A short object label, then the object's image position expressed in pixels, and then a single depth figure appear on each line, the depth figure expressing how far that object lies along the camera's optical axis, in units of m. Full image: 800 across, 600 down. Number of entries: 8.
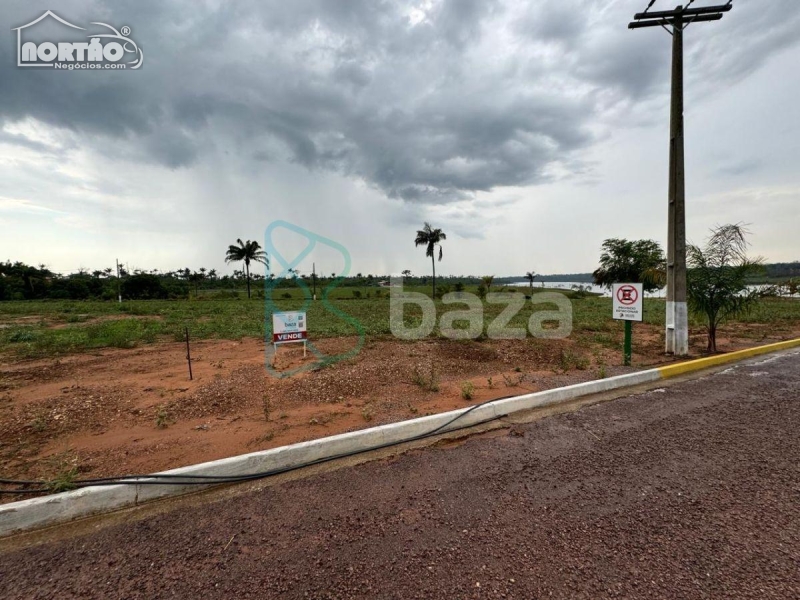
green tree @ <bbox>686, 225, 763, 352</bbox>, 8.05
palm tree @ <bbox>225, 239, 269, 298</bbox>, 51.41
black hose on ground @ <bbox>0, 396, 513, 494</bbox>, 2.75
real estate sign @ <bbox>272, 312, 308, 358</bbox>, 7.08
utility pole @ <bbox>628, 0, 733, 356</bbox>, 7.54
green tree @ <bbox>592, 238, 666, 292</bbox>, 40.81
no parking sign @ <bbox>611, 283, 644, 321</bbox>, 6.57
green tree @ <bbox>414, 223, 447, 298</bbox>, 40.94
